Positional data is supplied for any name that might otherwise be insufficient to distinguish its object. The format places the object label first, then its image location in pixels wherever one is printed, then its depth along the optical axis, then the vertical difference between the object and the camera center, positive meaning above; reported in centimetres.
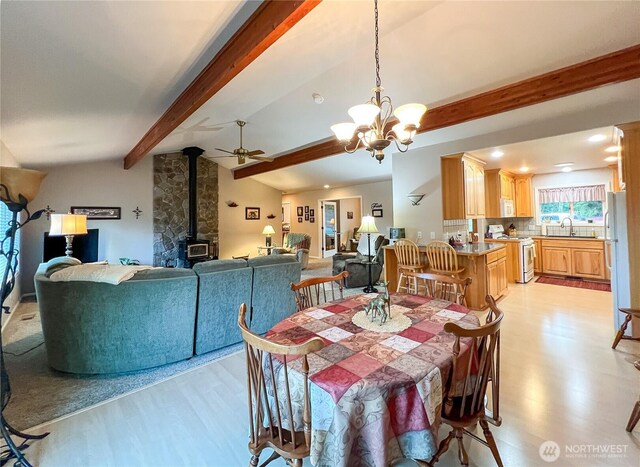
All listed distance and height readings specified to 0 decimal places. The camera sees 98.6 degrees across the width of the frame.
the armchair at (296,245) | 747 -23
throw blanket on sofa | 229 -28
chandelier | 180 +77
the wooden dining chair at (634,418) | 168 -115
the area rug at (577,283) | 489 -99
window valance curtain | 555 +79
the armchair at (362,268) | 557 -67
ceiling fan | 450 +141
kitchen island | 391 -53
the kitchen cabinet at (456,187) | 433 +75
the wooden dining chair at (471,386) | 120 -73
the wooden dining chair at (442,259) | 363 -34
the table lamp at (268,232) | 827 +17
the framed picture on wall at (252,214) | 862 +77
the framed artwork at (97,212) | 564 +63
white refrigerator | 292 -24
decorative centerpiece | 165 -45
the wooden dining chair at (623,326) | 252 -92
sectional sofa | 232 -69
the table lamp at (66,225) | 341 +22
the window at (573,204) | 558 +58
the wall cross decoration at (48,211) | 536 +62
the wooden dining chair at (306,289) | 211 -41
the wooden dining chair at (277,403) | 104 -70
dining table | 102 -62
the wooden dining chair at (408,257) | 395 -34
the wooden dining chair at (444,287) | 211 -45
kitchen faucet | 584 +4
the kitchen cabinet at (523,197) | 616 +79
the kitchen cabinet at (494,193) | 546 +80
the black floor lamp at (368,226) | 497 +17
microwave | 557 +51
